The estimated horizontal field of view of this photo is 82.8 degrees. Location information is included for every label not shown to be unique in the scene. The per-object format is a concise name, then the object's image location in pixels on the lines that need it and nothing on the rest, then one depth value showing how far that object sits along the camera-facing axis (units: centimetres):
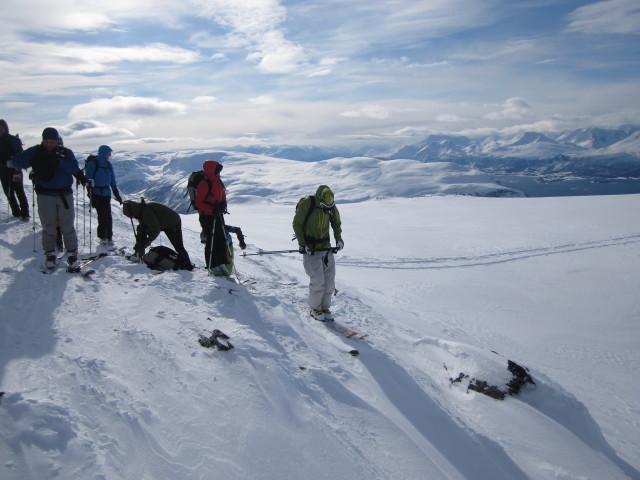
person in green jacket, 664
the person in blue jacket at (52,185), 637
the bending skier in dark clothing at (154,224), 740
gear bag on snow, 740
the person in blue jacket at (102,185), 828
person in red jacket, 717
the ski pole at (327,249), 662
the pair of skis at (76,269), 647
